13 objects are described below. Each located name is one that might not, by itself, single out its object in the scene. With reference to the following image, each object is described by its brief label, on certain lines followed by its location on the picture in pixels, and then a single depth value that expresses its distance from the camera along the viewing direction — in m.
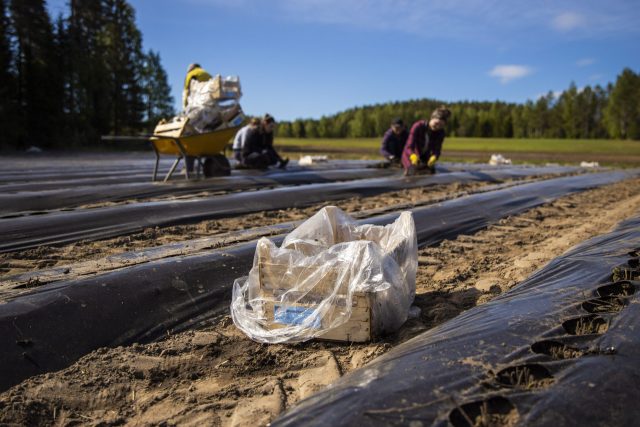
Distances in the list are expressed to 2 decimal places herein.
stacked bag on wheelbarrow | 8.30
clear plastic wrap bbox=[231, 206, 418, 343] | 2.52
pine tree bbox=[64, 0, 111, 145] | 27.22
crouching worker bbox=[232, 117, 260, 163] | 10.65
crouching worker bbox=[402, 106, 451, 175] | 9.99
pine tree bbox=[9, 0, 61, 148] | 24.61
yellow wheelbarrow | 7.93
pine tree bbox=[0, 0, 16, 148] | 22.03
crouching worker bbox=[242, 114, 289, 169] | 10.79
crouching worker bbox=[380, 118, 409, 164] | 12.58
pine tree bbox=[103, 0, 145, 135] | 29.64
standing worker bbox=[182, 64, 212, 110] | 8.94
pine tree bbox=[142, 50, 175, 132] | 33.78
